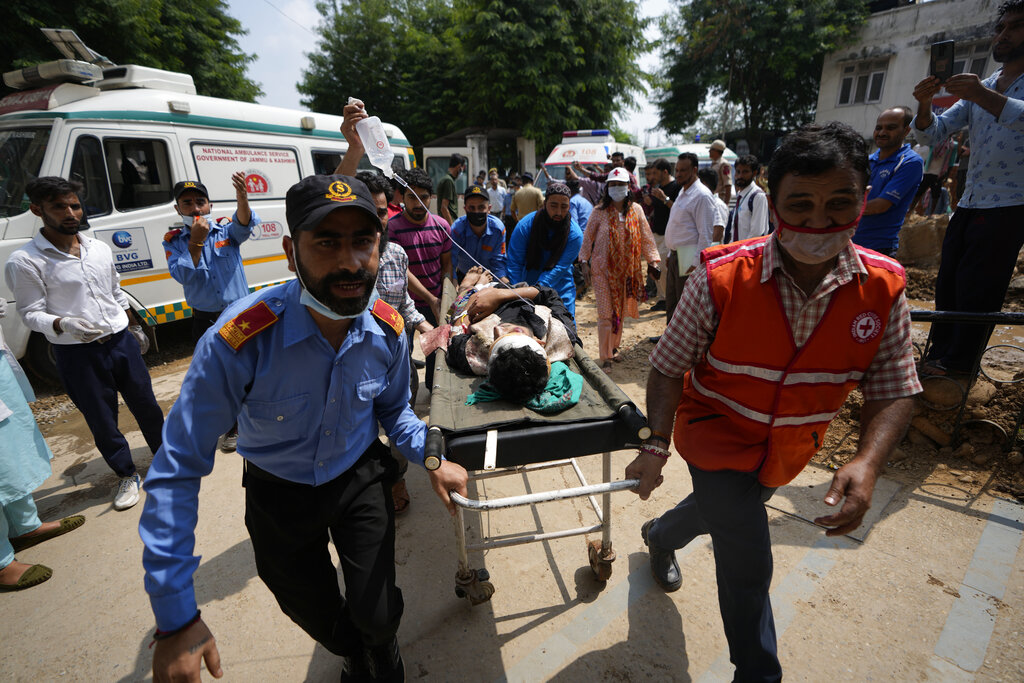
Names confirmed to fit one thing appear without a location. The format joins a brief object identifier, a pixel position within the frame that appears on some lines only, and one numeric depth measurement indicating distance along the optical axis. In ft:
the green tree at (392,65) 71.51
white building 58.08
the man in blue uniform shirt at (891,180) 11.32
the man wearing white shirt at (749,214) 15.65
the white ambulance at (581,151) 37.27
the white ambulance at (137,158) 15.28
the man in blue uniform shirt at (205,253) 11.76
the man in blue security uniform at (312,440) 4.22
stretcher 5.82
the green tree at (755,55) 65.62
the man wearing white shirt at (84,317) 9.46
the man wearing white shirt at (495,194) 32.19
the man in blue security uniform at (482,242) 13.99
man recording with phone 8.85
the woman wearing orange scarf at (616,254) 15.62
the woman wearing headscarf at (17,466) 8.54
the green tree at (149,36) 27.02
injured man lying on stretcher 7.21
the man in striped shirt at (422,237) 12.57
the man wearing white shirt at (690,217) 16.17
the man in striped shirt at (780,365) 4.75
